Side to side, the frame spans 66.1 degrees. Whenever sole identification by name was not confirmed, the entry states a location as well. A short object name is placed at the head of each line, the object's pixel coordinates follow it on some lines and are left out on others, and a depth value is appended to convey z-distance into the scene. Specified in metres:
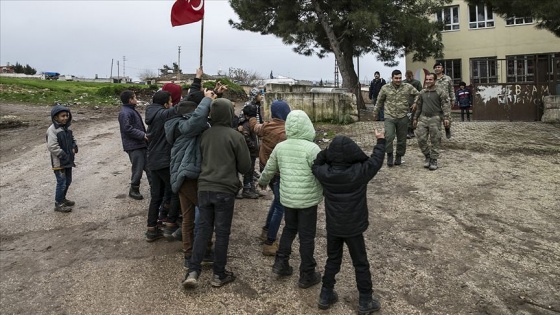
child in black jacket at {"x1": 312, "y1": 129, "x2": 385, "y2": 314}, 3.34
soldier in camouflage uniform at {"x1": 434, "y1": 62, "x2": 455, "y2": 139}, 7.43
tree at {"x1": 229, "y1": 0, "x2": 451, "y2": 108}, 18.58
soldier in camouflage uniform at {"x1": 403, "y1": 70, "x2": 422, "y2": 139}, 10.26
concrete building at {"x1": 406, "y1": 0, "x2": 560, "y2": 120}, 24.28
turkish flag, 6.31
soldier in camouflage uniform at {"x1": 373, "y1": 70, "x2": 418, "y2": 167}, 7.54
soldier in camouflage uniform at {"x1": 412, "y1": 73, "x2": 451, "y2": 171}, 7.33
